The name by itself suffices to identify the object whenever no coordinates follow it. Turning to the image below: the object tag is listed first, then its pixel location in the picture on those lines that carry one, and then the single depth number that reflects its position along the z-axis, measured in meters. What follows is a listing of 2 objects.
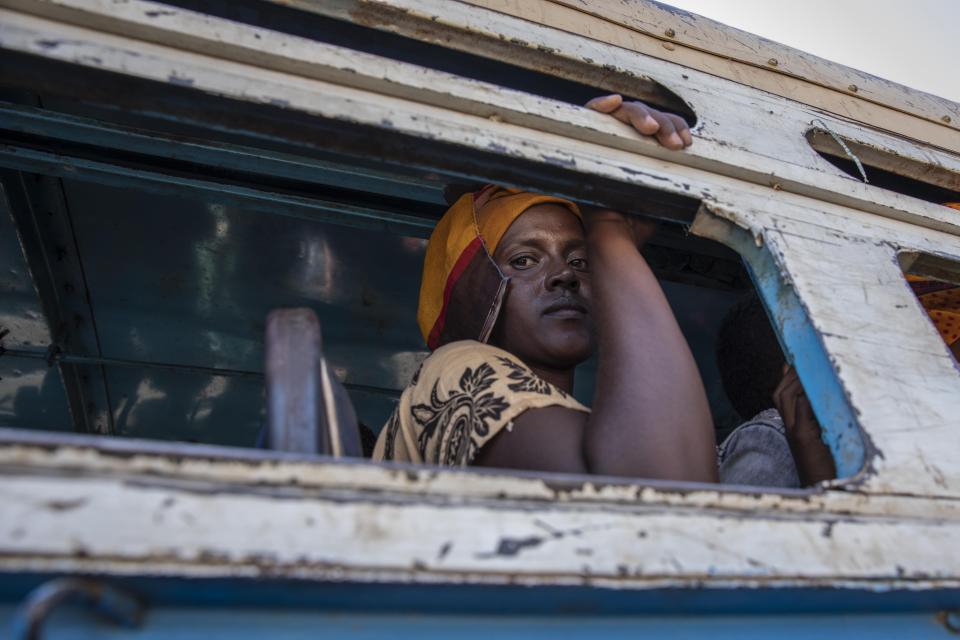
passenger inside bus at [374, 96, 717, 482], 0.99
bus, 0.57
